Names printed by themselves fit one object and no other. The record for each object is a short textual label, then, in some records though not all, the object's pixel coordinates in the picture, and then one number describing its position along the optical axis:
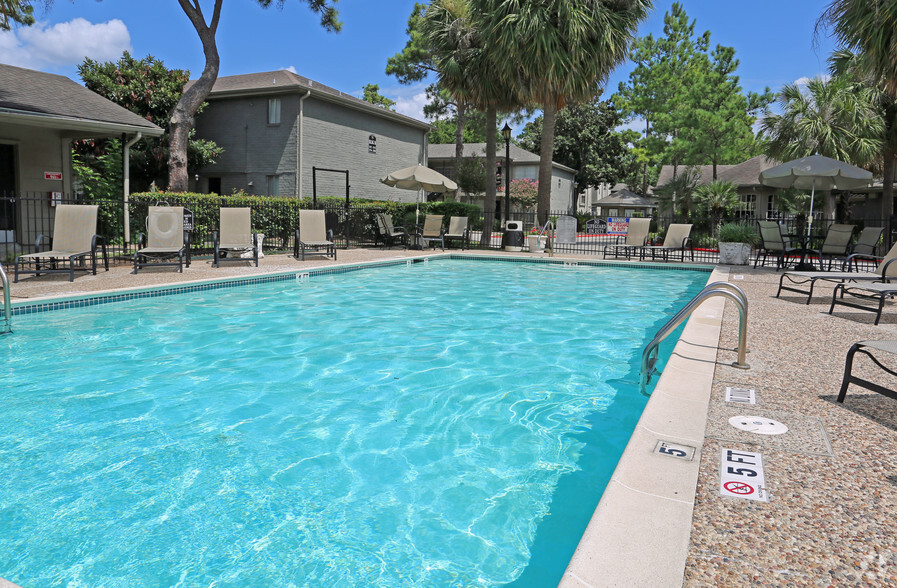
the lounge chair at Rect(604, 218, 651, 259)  15.13
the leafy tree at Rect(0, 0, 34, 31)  16.00
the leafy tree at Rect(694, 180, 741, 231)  22.17
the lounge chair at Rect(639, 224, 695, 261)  14.51
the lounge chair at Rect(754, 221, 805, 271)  12.34
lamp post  18.30
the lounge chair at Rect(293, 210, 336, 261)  13.05
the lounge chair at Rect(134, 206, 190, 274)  10.45
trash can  18.11
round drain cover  3.02
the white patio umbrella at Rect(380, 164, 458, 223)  16.59
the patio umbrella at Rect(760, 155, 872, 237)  11.90
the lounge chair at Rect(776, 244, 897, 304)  6.79
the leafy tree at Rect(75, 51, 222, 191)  19.67
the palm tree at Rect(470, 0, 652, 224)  16.62
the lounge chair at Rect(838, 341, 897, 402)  3.18
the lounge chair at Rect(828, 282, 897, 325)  5.70
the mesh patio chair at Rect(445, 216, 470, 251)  17.30
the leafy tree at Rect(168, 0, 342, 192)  15.94
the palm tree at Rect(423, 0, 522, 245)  19.48
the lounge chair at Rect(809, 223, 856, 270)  12.24
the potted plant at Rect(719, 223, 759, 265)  13.76
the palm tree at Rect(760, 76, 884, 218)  18.78
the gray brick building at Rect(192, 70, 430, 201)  21.39
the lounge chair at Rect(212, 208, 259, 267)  11.72
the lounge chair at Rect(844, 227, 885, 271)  12.02
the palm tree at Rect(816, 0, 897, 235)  8.43
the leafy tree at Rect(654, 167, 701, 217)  22.77
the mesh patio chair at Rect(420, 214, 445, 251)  17.44
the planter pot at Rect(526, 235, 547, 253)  17.42
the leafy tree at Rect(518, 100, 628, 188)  48.62
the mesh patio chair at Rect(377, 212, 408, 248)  17.39
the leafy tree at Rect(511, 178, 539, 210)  36.50
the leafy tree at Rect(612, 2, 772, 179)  28.69
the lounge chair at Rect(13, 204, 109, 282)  9.10
